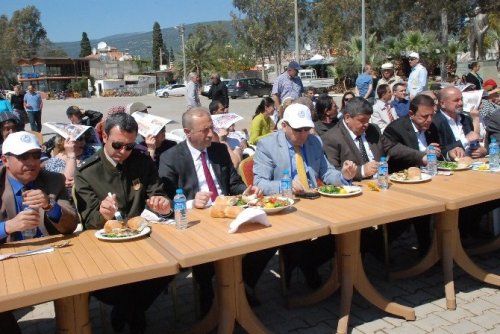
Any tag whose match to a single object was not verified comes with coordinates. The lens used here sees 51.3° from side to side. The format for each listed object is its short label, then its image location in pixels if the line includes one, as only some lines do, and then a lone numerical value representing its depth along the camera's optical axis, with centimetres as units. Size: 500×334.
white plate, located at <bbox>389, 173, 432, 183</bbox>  400
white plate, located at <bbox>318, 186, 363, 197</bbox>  368
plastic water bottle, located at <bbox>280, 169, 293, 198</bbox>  365
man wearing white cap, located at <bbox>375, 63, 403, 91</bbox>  1134
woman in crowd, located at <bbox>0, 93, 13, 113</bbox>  913
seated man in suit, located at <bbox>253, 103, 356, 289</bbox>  412
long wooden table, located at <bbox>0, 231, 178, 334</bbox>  235
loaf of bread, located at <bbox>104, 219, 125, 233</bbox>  306
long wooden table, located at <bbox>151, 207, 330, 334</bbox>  278
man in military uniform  340
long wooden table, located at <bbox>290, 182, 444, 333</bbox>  320
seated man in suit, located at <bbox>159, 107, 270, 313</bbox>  385
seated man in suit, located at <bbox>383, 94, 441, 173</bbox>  472
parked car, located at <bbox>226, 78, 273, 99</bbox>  3406
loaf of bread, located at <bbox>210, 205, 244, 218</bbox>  329
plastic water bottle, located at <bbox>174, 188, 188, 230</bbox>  310
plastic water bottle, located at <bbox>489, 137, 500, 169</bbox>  431
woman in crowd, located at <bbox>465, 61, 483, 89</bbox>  1229
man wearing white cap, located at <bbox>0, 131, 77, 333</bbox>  287
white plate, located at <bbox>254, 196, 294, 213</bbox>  329
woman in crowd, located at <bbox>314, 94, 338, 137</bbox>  616
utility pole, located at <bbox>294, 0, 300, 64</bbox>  2566
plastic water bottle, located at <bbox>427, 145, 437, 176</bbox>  427
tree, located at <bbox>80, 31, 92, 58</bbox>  10769
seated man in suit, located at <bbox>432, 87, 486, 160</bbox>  514
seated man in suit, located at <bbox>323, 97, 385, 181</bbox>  438
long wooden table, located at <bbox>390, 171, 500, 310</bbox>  359
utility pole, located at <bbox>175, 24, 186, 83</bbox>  5522
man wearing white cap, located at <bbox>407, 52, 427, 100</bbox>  1106
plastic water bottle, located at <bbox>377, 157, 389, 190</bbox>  388
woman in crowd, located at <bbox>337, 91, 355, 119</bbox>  816
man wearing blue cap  1025
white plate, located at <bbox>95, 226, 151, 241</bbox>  294
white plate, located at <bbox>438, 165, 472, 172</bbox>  440
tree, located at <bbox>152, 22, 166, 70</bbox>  10586
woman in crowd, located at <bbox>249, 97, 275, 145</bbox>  741
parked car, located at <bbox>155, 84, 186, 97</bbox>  4622
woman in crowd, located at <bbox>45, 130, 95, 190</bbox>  479
